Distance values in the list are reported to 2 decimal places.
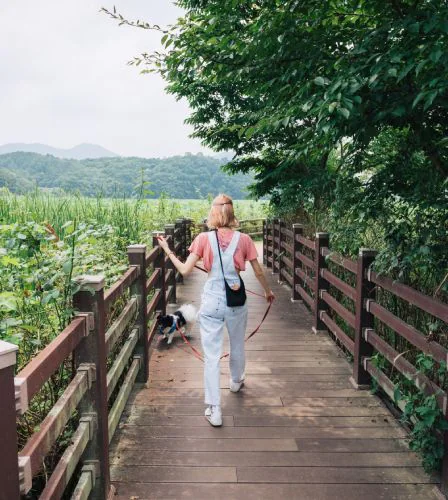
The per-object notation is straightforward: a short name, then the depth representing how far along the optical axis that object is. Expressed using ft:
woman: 12.15
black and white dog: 18.56
